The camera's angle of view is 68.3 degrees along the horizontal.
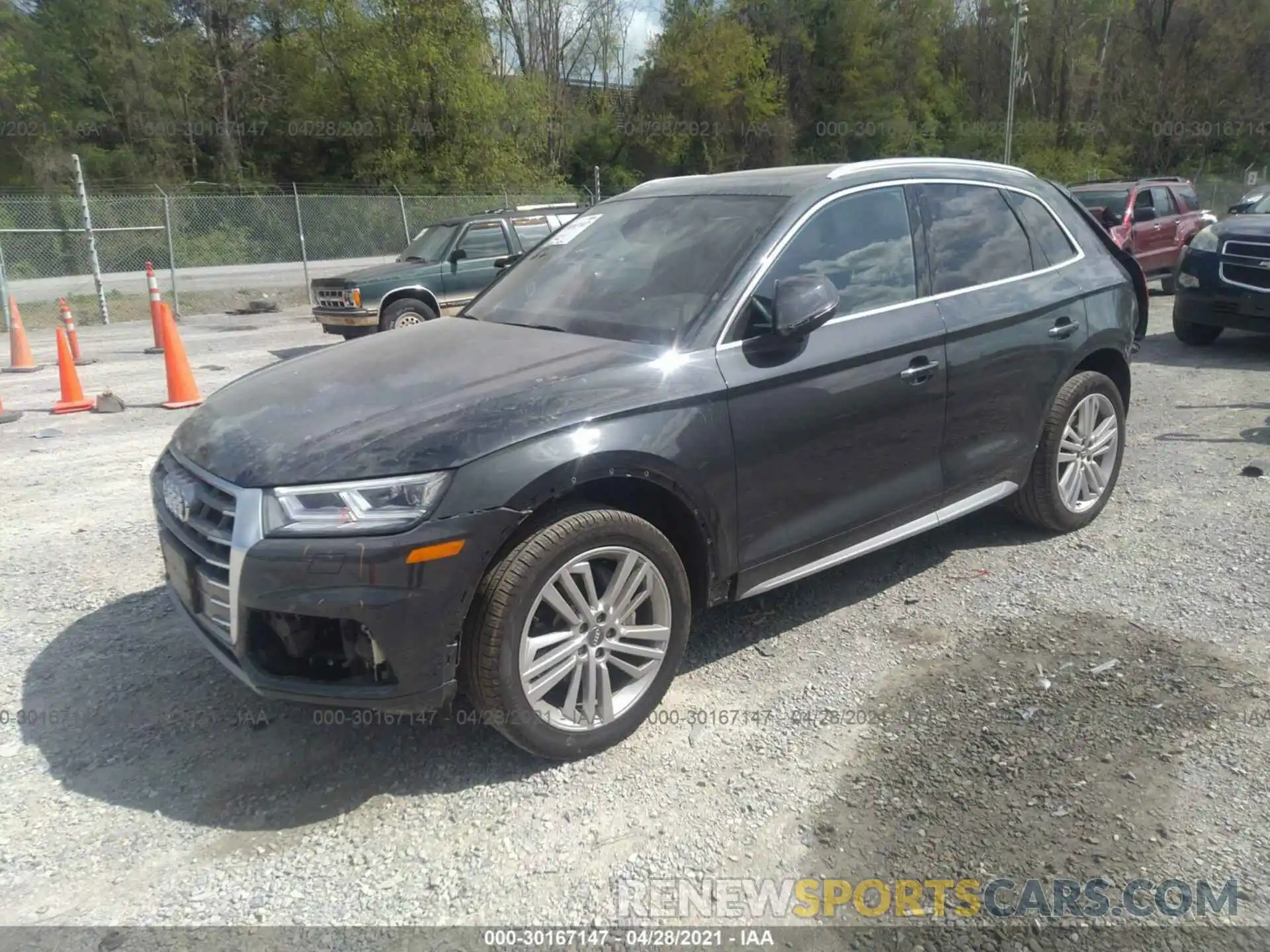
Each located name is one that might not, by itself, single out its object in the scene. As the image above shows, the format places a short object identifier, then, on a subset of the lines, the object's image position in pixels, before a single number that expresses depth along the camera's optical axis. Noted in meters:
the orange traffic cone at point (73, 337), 10.44
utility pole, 29.52
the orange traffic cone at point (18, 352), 11.35
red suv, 13.75
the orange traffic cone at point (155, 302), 9.97
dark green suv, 11.86
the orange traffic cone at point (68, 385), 8.52
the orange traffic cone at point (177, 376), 8.51
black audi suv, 2.73
